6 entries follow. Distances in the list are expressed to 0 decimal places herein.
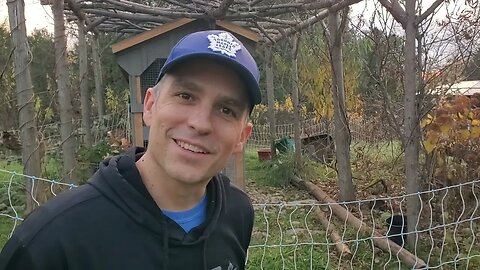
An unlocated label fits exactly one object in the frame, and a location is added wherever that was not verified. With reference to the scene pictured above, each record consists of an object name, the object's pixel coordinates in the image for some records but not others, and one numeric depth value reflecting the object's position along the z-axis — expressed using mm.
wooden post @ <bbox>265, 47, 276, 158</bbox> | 9953
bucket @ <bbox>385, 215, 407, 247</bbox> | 4352
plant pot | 10675
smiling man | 1084
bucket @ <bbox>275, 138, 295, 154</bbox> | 9867
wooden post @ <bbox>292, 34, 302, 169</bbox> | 8570
